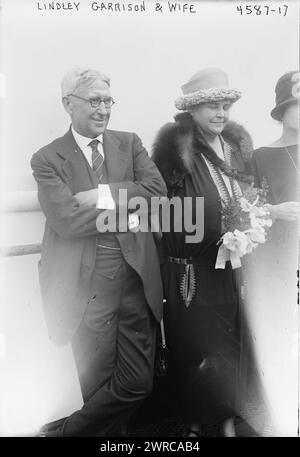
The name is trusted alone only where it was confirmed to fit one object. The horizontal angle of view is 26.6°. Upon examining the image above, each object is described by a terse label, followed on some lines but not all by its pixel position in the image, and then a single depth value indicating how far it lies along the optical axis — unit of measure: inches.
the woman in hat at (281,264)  137.4
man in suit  130.1
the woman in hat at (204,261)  134.3
